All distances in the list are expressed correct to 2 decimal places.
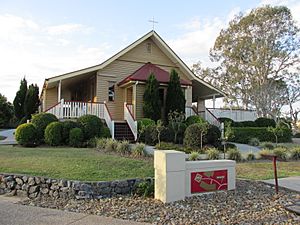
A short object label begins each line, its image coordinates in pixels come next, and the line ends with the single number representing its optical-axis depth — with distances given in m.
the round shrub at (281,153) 12.97
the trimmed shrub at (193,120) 17.91
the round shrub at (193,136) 13.77
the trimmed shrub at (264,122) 23.91
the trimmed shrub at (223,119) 21.91
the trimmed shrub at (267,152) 12.39
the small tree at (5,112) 33.42
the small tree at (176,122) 15.59
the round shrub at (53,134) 13.87
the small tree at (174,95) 18.42
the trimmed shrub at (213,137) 13.89
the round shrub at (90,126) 14.53
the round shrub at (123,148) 12.00
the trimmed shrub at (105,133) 14.85
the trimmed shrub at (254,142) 17.61
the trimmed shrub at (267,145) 16.20
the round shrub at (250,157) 12.27
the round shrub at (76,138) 13.95
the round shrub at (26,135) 13.80
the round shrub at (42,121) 14.43
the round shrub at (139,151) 11.47
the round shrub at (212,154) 11.32
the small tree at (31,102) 30.32
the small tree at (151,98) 17.91
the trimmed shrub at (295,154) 13.23
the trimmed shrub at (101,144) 13.02
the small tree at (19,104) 31.98
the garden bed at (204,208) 5.09
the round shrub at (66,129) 14.34
